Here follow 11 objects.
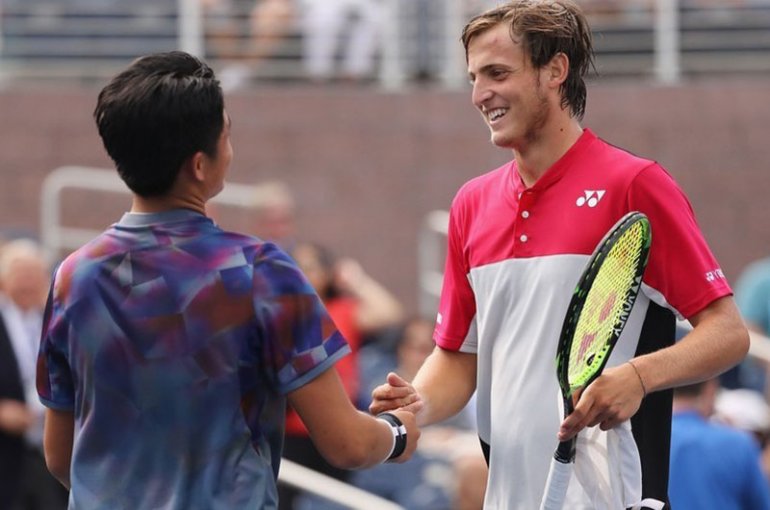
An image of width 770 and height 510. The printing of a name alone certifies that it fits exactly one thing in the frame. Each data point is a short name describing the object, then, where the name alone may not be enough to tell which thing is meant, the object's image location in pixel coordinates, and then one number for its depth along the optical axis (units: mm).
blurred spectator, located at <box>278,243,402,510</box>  18172
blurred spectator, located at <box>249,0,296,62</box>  26391
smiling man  8062
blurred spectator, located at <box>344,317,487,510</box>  18609
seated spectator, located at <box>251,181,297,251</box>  20719
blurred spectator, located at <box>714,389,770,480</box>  16625
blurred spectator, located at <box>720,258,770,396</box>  20703
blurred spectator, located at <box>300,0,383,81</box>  26125
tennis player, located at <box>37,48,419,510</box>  7043
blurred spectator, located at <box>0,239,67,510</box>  17656
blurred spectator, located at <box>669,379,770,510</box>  12547
